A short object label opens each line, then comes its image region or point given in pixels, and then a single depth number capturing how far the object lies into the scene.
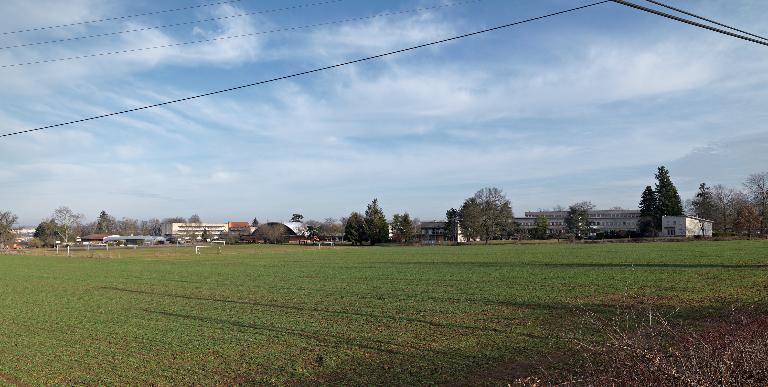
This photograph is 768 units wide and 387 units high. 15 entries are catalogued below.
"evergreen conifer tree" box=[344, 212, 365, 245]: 119.31
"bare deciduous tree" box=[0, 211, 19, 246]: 121.06
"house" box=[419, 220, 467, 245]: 146.28
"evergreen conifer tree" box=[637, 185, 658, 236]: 115.81
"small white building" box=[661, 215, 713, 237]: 108.31
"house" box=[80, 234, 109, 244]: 185.06
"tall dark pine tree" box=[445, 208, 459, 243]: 135.75
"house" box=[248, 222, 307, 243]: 141.12
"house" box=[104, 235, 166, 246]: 160.64
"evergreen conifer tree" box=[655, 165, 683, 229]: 114.81
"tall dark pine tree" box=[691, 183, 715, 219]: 128.38
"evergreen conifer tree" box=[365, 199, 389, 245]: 118.50
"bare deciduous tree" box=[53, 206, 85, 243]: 144.75
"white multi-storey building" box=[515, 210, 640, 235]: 172.25
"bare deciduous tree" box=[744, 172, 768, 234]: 104.38
